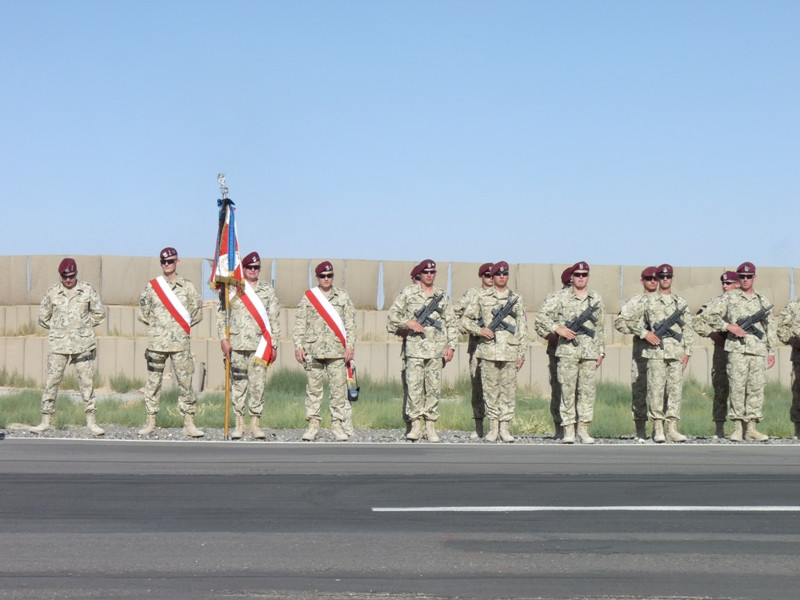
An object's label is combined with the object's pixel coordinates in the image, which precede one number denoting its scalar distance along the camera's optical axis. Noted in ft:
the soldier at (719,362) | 49.88
